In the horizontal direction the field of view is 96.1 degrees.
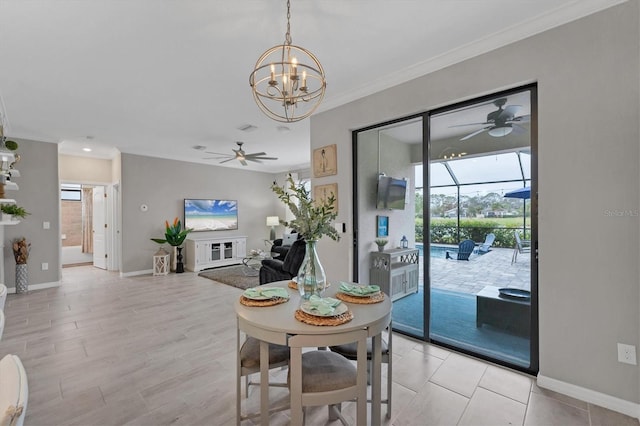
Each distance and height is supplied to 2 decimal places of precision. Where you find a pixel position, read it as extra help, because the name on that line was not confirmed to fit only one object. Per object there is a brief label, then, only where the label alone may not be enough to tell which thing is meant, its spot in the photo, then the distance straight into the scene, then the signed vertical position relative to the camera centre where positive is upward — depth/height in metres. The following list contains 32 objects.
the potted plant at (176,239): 6.20 -0.54
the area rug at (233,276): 5.18 -1.24
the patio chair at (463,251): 2.76 -0.37
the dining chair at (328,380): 1.36 -0.84
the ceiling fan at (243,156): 5.16 +1.06
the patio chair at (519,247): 2.30 -0.28
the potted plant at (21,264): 4.61 -0.78
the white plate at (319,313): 1.44 -0.50
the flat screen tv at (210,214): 6.90 +0.00
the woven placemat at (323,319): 1.39 -0.52
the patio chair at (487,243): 2.61 -0.28
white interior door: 6.78 -0.33
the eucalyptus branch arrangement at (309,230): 1.71 -0.10
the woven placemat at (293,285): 2.05 -0.52
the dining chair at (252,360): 1.65 -0.85
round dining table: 1.35 -0.56
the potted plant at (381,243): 3.59 -0.37
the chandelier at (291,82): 1.62 +1.35
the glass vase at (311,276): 1.76 -0.38
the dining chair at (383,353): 1.75 -0.86
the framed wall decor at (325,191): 3.47 +0.28
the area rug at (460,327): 2.44 -1.12
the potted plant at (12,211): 3.74 +0.06
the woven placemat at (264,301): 1.66 -0.51
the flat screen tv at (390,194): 3.44 +0.24
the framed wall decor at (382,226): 3.64 -0.16
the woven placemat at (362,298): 1.72 -0.52
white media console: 6.46 -0.89
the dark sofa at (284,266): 3.74 -0.74
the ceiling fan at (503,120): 2.38 +0.79
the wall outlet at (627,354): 1.78 -0.89
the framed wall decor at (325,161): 3.48 +0.65
